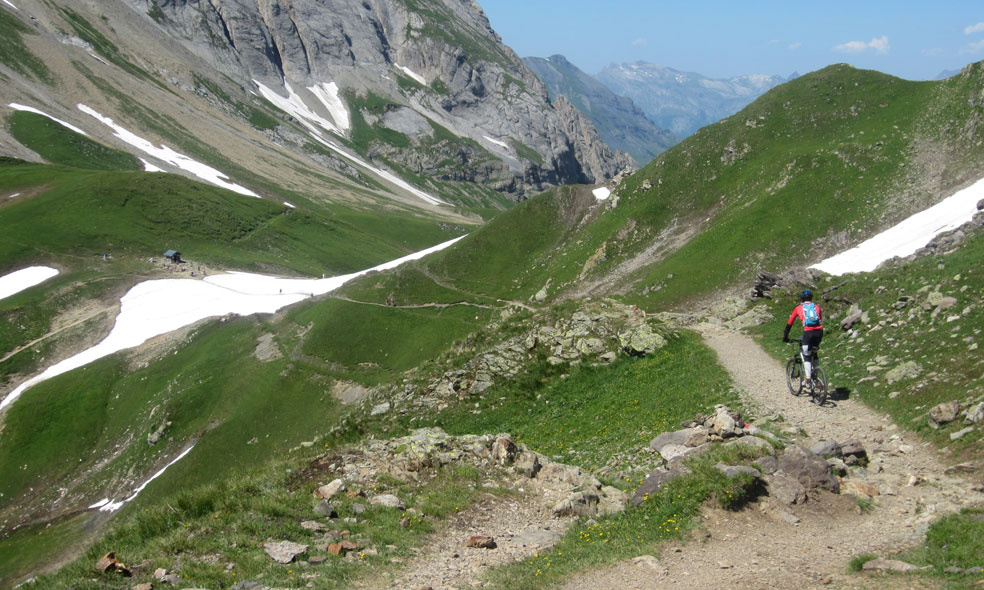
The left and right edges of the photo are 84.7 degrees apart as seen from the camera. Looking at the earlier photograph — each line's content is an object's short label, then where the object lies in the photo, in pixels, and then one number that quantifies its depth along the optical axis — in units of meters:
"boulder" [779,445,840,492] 11.69
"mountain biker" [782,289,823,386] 17.48
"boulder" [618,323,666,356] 24.52
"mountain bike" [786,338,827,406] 17.23
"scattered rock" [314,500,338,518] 11.95
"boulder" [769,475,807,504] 11.33
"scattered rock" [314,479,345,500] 12.91
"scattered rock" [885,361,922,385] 16.54
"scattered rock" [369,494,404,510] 12.67
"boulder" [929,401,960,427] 13.23
